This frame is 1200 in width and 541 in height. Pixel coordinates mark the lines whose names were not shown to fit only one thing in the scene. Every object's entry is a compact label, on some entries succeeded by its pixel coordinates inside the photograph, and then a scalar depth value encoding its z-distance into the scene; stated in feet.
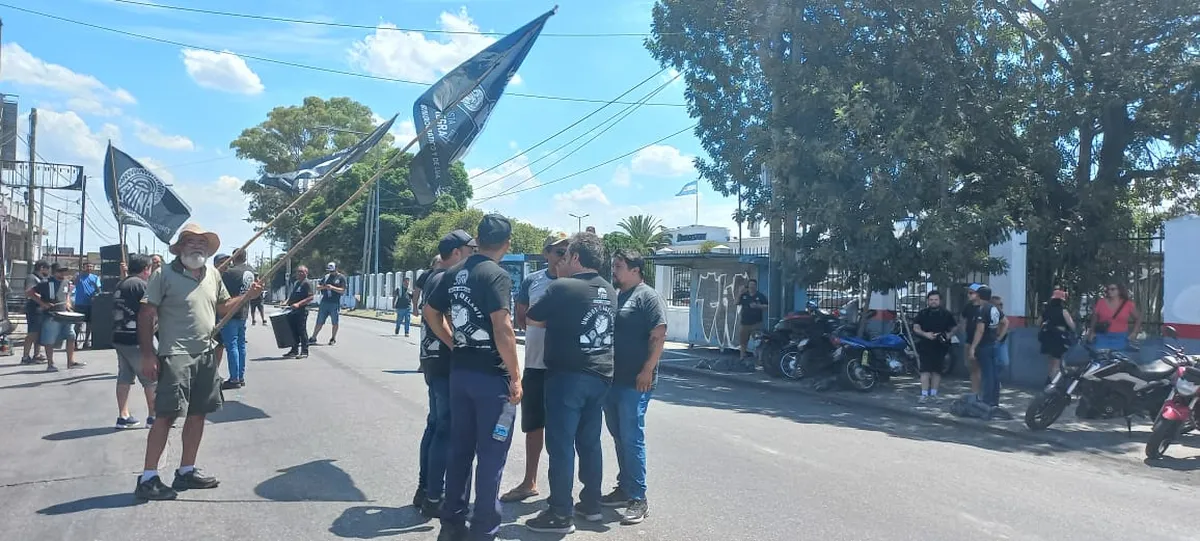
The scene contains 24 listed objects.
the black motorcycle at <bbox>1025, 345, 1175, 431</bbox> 30.40
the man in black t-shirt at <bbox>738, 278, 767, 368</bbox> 52.95
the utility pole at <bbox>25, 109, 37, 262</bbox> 95.86
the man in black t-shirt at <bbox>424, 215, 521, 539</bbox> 15.07
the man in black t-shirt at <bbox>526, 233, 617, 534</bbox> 16.52
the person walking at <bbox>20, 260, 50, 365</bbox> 43.27
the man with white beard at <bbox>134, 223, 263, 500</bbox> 18.22
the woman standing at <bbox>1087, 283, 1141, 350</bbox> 36.35
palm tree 218.38
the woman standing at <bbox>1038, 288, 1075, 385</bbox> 39.47
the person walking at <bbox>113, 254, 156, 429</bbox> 25.61
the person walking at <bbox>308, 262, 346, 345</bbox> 50.39
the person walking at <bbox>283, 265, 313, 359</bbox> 44.93
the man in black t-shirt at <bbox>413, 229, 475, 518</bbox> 17.20
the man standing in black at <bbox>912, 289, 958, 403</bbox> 38.14
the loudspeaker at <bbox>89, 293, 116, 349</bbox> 39.52
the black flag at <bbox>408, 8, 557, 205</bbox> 28.55
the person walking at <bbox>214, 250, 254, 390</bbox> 33.58
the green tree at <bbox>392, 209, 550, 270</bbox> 141.90
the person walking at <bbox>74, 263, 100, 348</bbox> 44.21
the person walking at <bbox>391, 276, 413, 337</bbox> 73.61
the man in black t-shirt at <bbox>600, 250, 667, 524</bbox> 17.67
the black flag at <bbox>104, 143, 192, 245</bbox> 35.47
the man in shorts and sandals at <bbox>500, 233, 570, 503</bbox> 17.99
